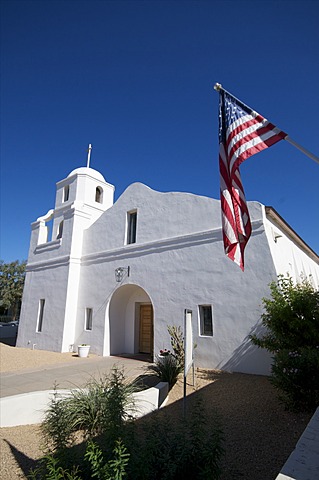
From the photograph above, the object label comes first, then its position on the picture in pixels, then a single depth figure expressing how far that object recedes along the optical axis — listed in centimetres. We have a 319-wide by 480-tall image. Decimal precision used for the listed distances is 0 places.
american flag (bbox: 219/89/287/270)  473
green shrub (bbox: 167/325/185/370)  918
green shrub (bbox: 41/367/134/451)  299
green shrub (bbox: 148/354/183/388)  755
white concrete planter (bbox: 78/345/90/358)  1312
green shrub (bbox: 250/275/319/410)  490
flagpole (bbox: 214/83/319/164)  417
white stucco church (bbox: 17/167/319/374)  941
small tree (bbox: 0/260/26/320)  3638
